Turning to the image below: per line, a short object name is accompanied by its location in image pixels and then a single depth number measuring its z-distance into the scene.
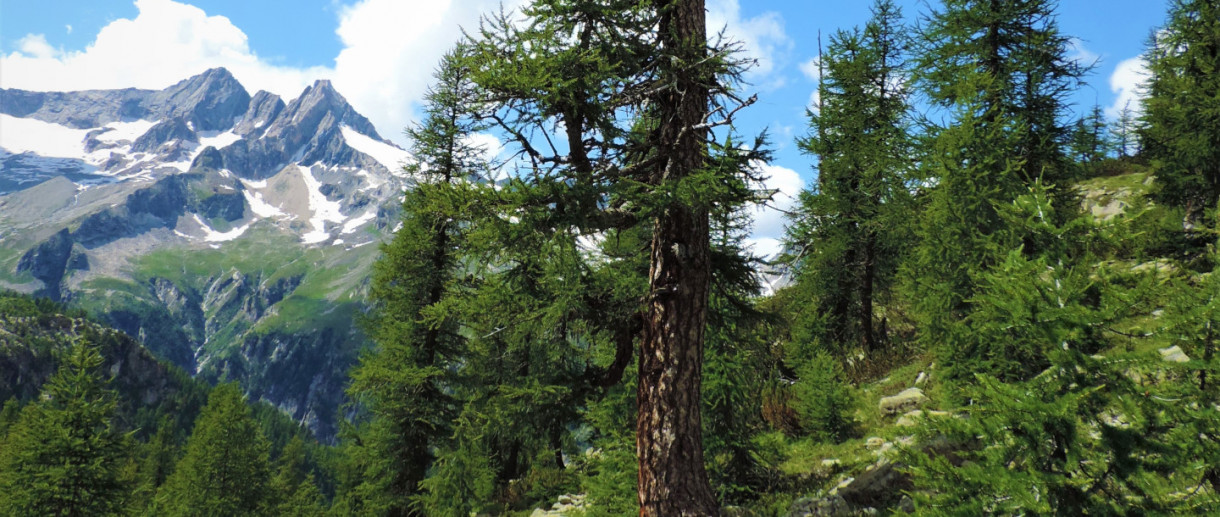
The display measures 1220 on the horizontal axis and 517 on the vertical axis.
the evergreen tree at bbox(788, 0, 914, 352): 17.28
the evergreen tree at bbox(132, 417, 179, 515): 49.10
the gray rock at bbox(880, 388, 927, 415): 11.19
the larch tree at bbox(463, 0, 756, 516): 5.56
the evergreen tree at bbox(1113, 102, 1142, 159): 17.81
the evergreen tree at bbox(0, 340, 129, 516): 16.50
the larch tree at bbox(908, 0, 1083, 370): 10.97
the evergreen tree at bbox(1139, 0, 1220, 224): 15.80
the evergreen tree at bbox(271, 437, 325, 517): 36.53
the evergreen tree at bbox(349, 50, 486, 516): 16.58
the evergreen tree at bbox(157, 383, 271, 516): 25.94
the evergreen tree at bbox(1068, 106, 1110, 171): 12.59
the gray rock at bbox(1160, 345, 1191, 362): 8.14
